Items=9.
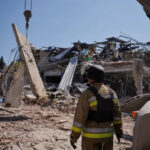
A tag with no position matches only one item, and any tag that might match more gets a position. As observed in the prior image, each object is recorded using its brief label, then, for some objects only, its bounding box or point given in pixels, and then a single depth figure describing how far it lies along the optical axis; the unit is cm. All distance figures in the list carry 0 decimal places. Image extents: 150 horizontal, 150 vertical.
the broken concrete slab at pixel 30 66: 757
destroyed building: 680
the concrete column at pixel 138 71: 768
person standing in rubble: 212
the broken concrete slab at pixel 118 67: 1184
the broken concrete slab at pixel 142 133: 181
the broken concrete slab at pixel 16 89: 755
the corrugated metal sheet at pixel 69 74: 1100
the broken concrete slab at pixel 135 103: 321
